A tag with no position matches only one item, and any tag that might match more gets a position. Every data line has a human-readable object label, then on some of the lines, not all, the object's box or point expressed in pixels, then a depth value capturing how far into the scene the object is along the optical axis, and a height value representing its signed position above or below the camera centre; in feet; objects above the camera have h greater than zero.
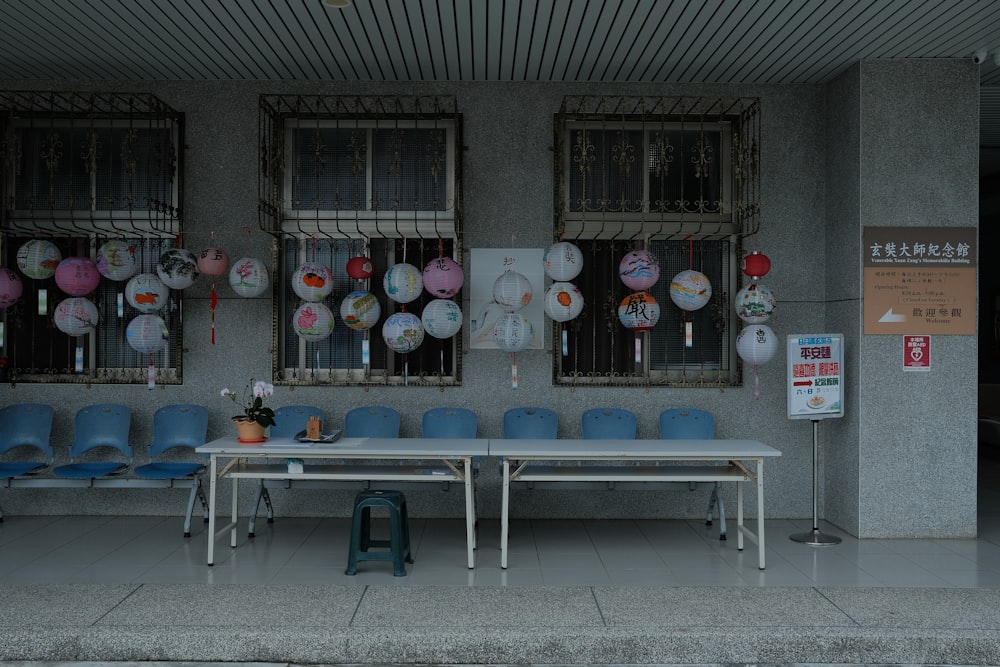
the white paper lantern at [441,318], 19.88 +0.37
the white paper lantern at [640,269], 20.06 +1.57
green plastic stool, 16.60 -3.98
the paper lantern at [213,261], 20.58 +1.79
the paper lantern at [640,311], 20.31 +0.56
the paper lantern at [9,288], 20.42 +1.12
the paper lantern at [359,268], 20.51 +1.62
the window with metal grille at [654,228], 22.24 +2.83
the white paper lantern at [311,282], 20.16 +1.25
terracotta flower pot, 17.88 -2.08
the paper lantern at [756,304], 20.07 +0.73
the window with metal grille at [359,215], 22.24 +3.18
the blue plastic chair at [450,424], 21.27 -2.32
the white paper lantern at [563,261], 19.88 +1.75
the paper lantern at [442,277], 20.01 +1.37
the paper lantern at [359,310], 20.35 +0.58
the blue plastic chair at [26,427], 21.11 -2.42
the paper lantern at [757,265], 20.38 +1.70
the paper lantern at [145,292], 20.40 +1.01
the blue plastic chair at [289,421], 21.12 -2.25
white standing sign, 19.99 -0.98
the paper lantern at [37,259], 20.52 +1.83
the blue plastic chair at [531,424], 21.30 -2.32
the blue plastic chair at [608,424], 21.34 -2.33
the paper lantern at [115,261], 20.47 +1.79
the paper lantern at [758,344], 19.88 -0.23
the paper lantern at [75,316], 20.42 +0.42
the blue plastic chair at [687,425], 21.33 -2.34
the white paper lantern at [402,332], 19.98 +0.04
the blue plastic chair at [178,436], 20.21 -2.66
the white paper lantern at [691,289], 20.11 +1.09
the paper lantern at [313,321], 20.15 +0.30
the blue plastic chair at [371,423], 21.27 -2.30
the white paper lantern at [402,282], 19.79 +1.23
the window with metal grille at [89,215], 22.12 +3.16
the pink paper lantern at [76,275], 20.35 +1.42
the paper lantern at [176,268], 20.25 +1.59
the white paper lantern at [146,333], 20.25 +0.00
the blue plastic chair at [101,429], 21.21 -2.48
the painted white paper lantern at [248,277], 20.36 +1.38
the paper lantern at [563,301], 20.04 +0.79
